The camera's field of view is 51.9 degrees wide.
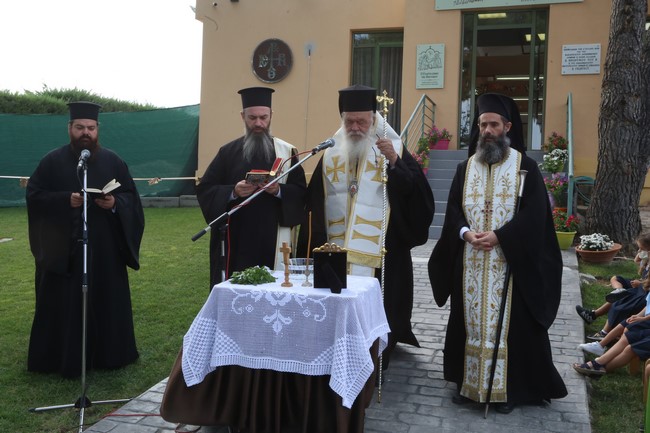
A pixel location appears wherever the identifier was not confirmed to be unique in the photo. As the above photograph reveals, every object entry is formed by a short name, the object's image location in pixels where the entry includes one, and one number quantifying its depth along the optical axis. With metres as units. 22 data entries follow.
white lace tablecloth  3.59
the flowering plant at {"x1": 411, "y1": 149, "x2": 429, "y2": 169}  12.52
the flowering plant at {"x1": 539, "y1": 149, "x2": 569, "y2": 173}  11.73
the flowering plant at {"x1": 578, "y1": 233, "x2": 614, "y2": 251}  9.23
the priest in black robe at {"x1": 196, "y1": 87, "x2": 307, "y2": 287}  4.84
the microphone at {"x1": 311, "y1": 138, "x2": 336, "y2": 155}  4.00
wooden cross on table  3.90
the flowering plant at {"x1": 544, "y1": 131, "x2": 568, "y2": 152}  12.73
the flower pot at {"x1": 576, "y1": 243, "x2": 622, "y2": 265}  9.16
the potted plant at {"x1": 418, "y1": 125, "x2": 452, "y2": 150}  13.51
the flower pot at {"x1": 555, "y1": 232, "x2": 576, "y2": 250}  9.91
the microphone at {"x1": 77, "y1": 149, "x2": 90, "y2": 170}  4.48
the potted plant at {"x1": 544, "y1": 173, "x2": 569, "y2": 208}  11.03
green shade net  15.11
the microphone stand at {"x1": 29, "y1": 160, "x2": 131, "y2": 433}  4.27
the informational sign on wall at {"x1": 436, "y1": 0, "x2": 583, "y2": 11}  13.16
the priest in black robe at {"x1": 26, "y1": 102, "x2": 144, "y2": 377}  5.17
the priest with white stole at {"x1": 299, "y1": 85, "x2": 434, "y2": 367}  4.81
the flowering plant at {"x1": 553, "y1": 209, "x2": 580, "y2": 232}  10.11
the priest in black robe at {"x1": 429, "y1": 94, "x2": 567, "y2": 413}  4.37
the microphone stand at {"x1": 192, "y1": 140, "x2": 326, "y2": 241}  3.82
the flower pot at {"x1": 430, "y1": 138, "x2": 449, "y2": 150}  13.68
